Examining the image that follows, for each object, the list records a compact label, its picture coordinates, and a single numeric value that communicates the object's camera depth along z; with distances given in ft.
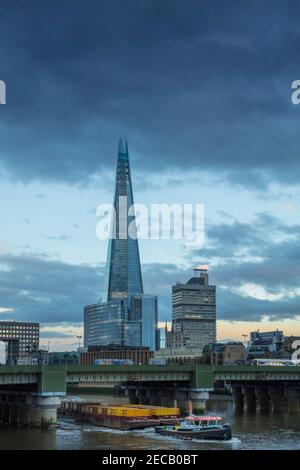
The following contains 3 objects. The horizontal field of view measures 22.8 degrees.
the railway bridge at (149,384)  457.27
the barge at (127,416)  433.48
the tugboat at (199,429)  373.40
